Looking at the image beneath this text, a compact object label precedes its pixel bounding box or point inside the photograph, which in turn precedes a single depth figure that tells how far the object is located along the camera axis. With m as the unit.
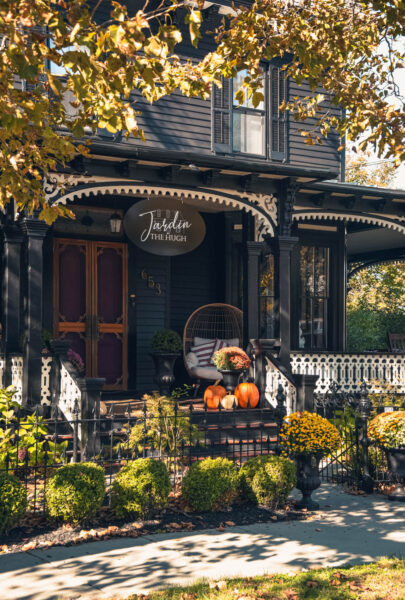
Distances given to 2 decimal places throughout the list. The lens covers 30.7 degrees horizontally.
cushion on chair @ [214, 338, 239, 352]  14.90
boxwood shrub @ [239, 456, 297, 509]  8.45
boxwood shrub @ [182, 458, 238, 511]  8.17
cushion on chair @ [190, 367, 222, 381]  14.20
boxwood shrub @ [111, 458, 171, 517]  7.79
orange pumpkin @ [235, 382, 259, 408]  12.52
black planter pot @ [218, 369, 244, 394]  12.71
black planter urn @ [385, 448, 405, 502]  9.34
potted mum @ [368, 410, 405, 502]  9.34
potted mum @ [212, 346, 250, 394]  12.63
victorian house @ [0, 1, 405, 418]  11.74
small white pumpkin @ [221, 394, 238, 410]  12.38
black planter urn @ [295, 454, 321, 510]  8.73
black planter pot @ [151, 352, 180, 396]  13.68
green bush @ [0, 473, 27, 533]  7.15
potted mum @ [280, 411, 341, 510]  8.76
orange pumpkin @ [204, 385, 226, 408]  12.48
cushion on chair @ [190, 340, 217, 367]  14.70
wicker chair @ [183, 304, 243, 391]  15.38
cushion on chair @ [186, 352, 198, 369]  14.52
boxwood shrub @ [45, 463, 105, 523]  7.38
